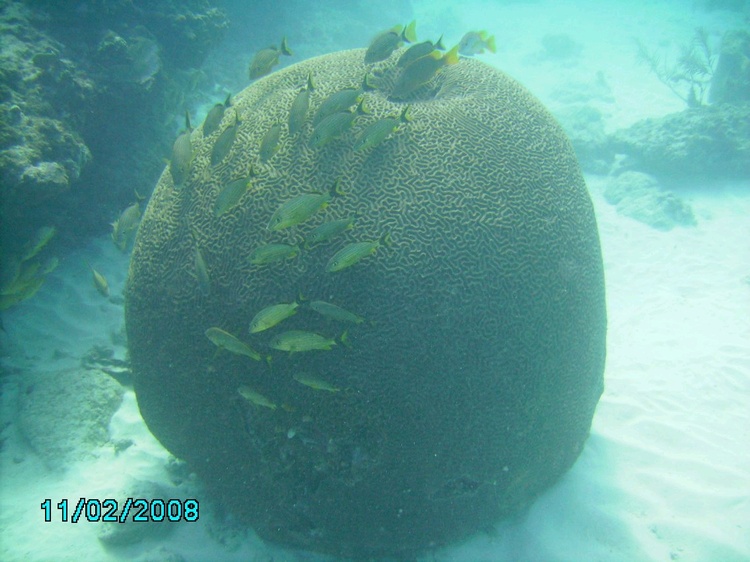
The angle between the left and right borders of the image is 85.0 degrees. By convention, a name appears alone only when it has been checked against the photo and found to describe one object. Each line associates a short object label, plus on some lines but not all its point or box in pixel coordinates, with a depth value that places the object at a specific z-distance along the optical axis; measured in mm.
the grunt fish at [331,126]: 2979
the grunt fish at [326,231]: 2791
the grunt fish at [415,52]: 3596
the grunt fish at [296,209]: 2721
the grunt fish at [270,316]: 2650
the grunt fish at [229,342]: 2789
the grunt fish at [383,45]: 3705
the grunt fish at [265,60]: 3893
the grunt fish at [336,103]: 3137
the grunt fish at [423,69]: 3453
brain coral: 2932
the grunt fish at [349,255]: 2676
